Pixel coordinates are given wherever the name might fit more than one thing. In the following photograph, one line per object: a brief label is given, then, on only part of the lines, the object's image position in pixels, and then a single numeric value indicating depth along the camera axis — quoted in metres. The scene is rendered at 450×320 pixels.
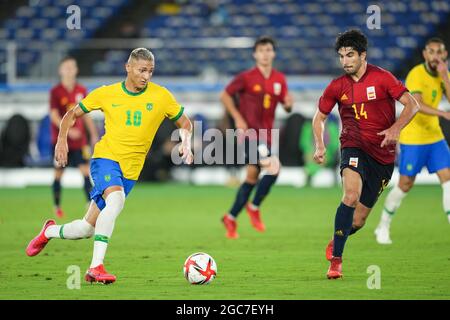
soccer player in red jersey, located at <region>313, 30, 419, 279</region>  18.05
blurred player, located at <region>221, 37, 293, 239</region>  26.30
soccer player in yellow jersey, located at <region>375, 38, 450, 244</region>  23.70
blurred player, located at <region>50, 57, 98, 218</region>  31.53
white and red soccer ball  17.37
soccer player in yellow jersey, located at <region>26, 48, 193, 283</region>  17.83
